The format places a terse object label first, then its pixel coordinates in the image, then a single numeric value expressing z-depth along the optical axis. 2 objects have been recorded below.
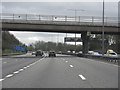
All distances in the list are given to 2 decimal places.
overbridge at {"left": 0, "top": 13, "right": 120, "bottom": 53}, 51.38
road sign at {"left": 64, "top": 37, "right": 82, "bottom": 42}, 107.79
